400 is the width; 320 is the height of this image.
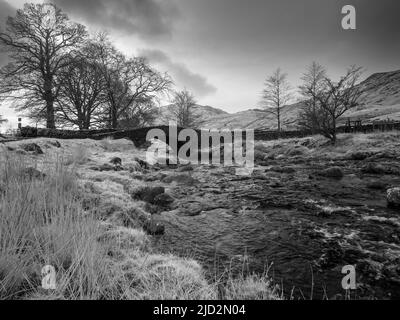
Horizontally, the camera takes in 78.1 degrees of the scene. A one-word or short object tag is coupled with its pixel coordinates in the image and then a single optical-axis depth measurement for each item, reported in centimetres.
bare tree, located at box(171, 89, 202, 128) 3550
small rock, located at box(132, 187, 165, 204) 643
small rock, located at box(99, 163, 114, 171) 972
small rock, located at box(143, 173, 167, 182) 981
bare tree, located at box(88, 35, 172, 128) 2391
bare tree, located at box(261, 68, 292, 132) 3469
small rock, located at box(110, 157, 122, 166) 1115
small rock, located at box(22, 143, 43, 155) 1023
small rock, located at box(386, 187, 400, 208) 525
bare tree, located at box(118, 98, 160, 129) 2688
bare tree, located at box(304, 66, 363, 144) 1848
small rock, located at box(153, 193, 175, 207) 634
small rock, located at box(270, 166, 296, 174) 1105
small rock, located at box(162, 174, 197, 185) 959
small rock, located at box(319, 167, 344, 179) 913
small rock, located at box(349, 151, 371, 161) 1300
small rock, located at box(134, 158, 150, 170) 1337
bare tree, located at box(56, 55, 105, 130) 2209
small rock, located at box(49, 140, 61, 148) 1317
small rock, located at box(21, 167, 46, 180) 309
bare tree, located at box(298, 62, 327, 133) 1871
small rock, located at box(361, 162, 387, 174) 906
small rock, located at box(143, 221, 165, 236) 423
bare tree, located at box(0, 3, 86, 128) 1867
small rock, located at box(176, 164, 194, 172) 1283
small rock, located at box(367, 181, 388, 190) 699
